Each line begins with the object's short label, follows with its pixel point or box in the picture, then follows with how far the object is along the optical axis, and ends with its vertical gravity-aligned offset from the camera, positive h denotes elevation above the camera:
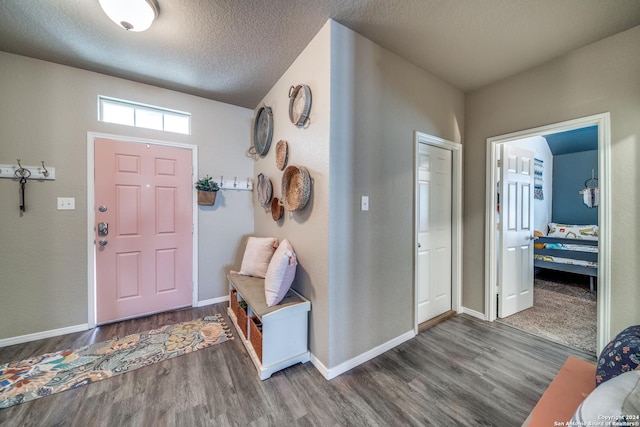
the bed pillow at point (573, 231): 3.91 -0.34
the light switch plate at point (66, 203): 2.27 +0.10
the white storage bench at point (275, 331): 1.73 -0.93
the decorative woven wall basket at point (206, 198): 2.86 +0.18
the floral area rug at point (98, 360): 1.63 -1.20
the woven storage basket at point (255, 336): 1.78 -0.98
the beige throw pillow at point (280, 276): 1.86 -0.51
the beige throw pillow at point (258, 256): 2.41 -0.46
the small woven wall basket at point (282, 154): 2.26 +0.57
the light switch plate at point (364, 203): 1.89 +0.07
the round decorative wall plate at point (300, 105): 1.91 +0.92
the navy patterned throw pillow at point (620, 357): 0.86 -0.55
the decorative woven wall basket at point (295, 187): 1.89 +0.22
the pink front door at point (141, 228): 2.45 -0.17
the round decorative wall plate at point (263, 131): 2.62 +0.98
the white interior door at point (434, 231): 2.44 -0.21
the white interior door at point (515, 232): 2.58 -0.23
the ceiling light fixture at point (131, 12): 1.51 +1.34
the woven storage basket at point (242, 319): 2.15 -1.01
